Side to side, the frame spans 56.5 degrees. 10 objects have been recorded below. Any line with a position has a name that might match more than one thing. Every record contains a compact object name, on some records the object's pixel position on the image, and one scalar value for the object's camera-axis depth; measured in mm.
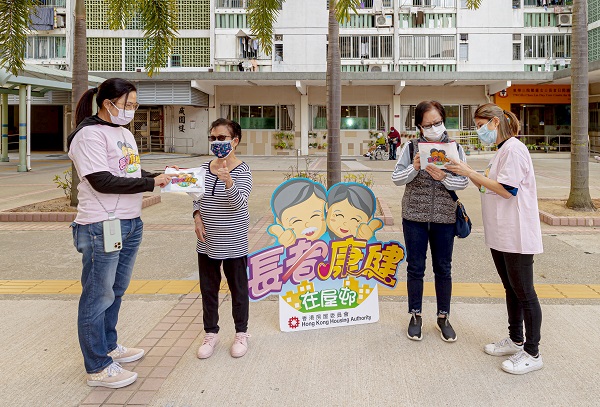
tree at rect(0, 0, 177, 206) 9500
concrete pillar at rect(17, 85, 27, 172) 19188
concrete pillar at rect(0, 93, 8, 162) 22809
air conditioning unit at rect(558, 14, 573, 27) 34250
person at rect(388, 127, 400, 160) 27516
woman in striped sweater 3900
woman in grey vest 4156
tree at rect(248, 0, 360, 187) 9578
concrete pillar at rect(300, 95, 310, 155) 33219
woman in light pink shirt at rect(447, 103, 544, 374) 3727
